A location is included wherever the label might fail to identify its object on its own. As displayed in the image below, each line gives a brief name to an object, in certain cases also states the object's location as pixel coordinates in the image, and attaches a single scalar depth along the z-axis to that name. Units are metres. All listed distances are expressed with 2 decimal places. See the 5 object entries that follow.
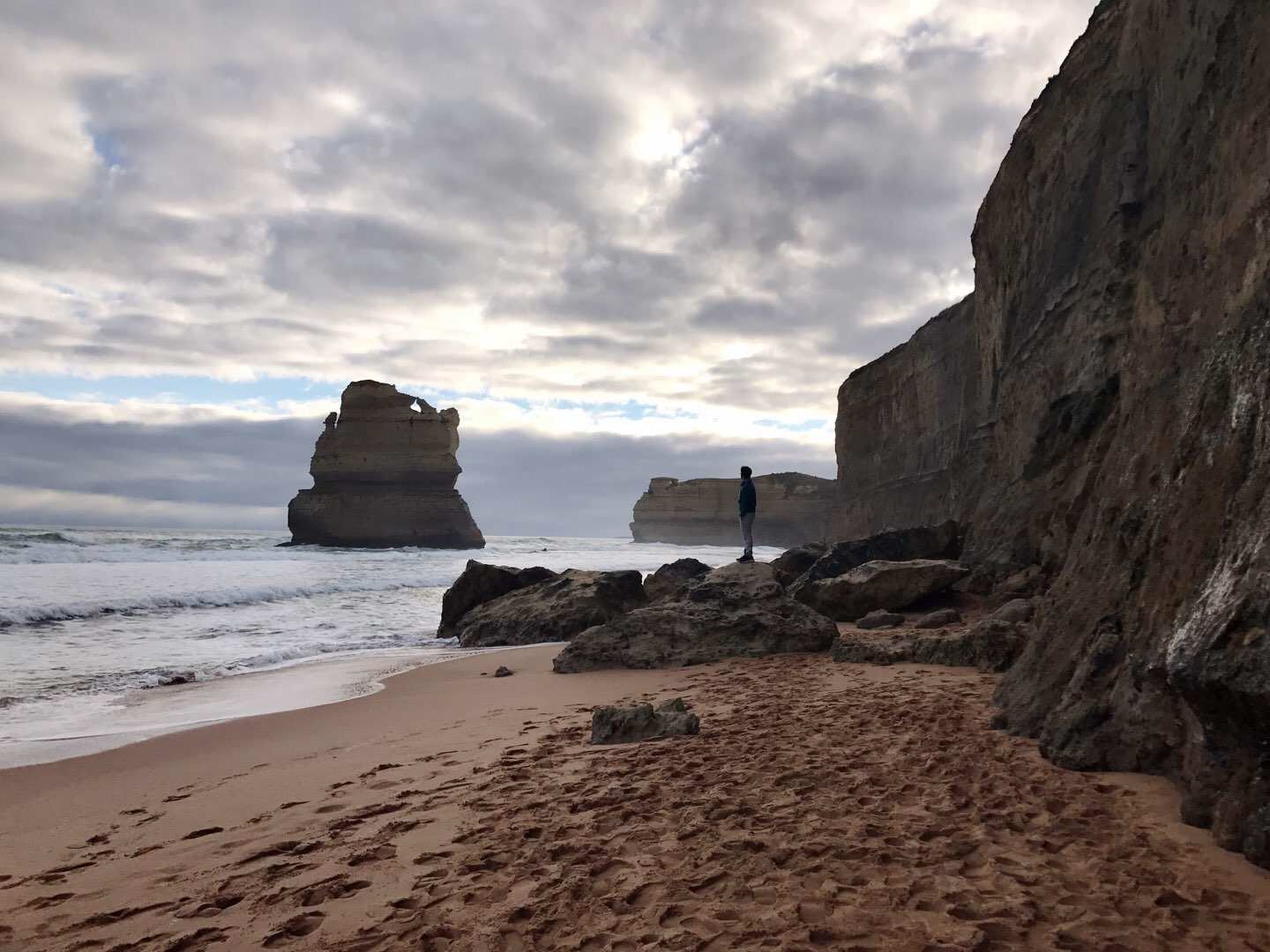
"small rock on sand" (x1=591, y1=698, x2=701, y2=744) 4.28
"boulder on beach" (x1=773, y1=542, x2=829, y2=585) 13.88
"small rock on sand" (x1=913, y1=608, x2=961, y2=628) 8.17
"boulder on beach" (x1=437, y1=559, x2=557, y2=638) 12.16
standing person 13.68
